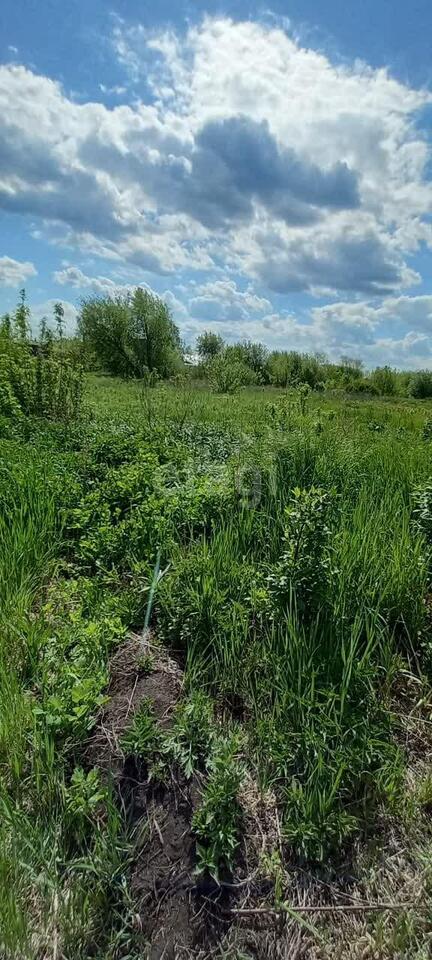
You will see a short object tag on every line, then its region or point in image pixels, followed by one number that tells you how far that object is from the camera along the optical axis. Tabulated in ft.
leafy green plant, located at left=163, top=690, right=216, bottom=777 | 6.03
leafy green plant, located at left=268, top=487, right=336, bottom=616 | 7.84
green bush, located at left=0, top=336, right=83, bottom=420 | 23.82
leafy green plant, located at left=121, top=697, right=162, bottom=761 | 6.02
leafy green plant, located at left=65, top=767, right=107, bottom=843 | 5.39
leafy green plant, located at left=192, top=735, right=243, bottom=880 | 5.16
